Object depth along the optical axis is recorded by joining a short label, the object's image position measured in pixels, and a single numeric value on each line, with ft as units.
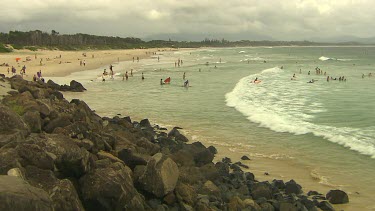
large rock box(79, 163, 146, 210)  24.06
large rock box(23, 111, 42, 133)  37.35
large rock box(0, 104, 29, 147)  30.01
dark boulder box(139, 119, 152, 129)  65.55
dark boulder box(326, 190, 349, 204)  37.01
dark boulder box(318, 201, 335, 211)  35.01
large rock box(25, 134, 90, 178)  25.12
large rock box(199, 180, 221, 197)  32.81
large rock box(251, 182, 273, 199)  35.37
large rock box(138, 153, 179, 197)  27.50
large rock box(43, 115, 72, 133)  39.65
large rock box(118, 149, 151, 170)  31.48
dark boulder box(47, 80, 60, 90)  107.30
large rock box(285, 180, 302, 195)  38.45
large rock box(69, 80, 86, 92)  113.09
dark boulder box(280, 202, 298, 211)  31.91
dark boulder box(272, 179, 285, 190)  39.83
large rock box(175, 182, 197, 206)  28.60
